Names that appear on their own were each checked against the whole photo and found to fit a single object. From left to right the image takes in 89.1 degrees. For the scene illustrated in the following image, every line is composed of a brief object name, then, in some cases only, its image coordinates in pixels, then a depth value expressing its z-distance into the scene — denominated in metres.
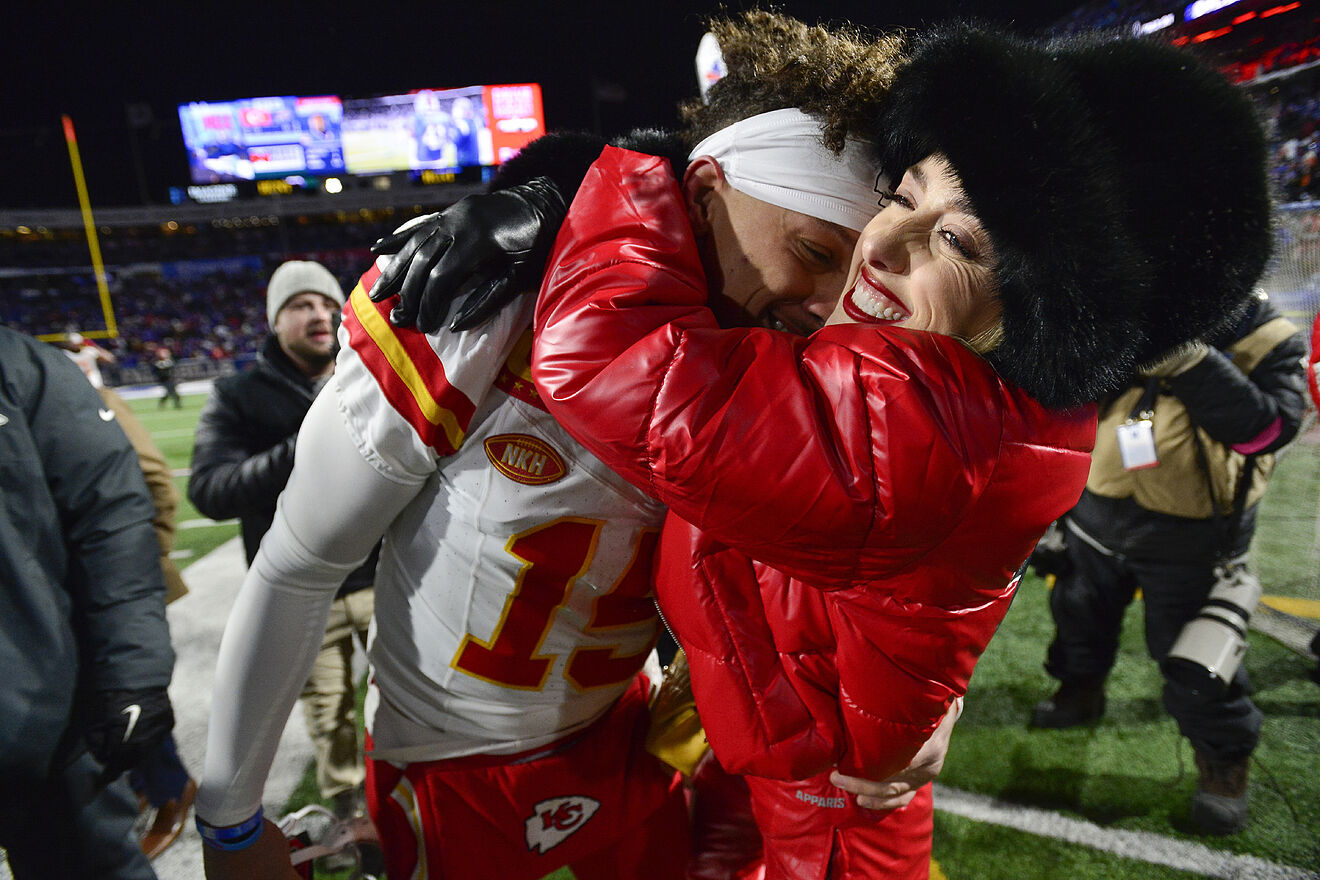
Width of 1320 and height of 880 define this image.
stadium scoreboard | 24.47
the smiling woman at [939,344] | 0.66
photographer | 2.25
